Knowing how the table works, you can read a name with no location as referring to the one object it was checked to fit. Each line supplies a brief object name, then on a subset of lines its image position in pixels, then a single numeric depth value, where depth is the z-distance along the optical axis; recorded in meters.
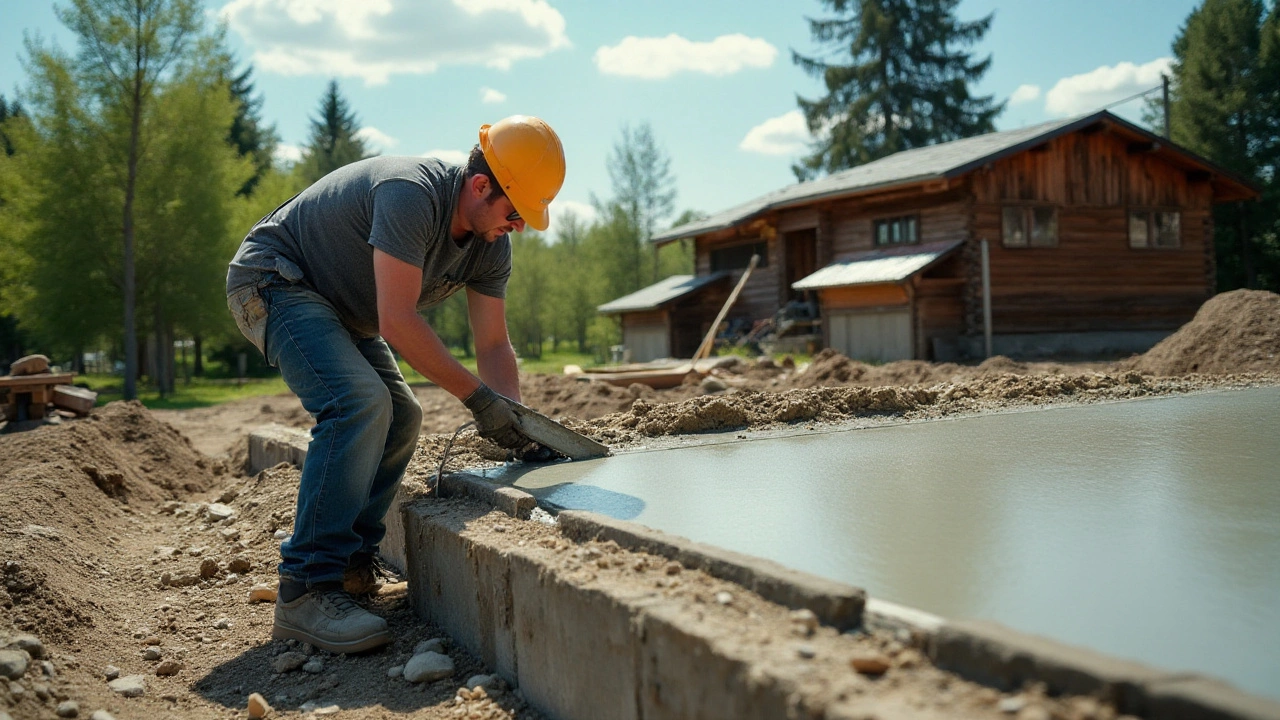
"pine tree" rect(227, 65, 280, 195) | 34.12
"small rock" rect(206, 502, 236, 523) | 4.99
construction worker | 2.81
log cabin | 15.04
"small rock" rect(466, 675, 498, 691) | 2.43
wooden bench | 7.86
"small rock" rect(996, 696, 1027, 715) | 1.29
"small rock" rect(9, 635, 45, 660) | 2.47
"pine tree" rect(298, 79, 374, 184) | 39.34
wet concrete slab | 1.58
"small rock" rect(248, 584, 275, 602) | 3.46
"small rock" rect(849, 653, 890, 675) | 1.47
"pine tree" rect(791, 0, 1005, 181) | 30.33
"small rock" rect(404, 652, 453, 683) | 2.56
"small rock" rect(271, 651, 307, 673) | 2.72
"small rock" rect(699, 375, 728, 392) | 9.23
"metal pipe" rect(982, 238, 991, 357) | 14.77
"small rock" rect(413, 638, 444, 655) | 2.74
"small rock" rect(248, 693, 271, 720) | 2.39
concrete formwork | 1.29
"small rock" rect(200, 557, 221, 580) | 3.80
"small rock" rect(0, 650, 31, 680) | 2.26
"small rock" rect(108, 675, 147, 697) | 2.54
